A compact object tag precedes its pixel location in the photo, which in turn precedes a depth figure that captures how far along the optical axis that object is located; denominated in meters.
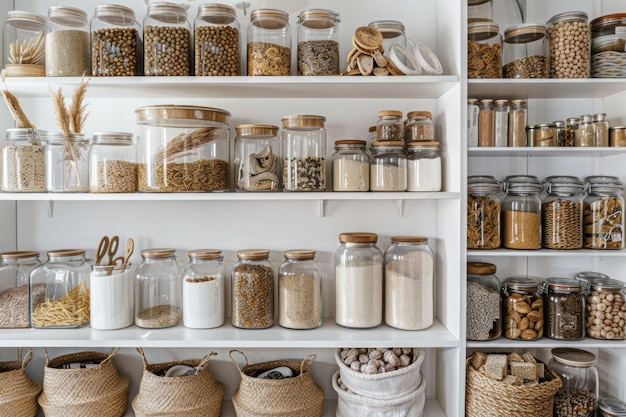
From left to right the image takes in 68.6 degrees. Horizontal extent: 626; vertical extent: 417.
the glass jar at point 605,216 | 1.56
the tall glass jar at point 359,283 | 1.60
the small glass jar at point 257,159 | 1.58
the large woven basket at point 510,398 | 1.46
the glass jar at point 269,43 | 1.55
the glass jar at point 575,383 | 1.55
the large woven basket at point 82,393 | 1.56
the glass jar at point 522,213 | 1.57
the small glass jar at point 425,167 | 1.59
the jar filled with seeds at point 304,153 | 1.56
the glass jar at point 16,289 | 1.61
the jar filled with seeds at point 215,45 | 1.53
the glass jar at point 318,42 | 1.56
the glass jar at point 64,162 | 1.58
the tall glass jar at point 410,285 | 1.61
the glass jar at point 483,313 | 1.55
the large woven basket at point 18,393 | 1.57
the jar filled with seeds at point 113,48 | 1.52
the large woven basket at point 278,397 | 1.55
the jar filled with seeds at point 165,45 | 1.53
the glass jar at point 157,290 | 1.63
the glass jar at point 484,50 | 1.56
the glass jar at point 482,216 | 1.57
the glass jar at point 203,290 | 1.61
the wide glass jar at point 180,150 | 1.52
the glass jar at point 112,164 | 1.54
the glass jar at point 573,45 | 1.55
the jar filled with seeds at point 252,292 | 1.59
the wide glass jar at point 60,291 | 1.59
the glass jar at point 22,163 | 1.55
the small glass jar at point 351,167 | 1.57
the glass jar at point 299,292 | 1.60
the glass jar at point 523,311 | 1.56
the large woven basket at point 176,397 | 1.55
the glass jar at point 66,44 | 1.53
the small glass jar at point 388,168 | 1.57
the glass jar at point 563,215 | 1.57
